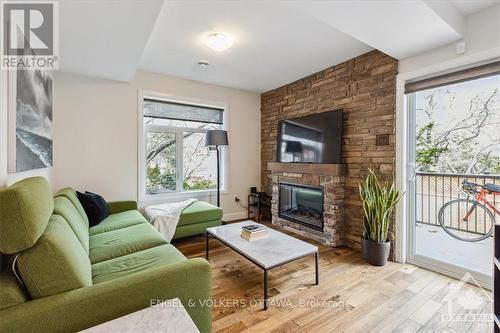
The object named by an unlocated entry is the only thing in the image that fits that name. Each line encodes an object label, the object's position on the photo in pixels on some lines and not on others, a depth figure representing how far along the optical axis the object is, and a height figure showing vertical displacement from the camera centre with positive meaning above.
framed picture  1.48 +0.34
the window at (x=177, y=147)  3.66 +0.30
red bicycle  2.45 -0.57
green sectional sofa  0.96 -0.58
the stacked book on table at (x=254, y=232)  2.25 -0.66
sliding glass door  2.20 +0.02
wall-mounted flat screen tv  3.12 +0.41
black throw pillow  2.55 -0.48
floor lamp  3.57 +0.42
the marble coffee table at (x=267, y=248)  1.84 -0.73
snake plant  2.48 -0.44
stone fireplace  3.04 -0.50
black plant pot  2.46 -0.92
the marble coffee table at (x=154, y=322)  0.85 -0.60
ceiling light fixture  2.40 +1.31
